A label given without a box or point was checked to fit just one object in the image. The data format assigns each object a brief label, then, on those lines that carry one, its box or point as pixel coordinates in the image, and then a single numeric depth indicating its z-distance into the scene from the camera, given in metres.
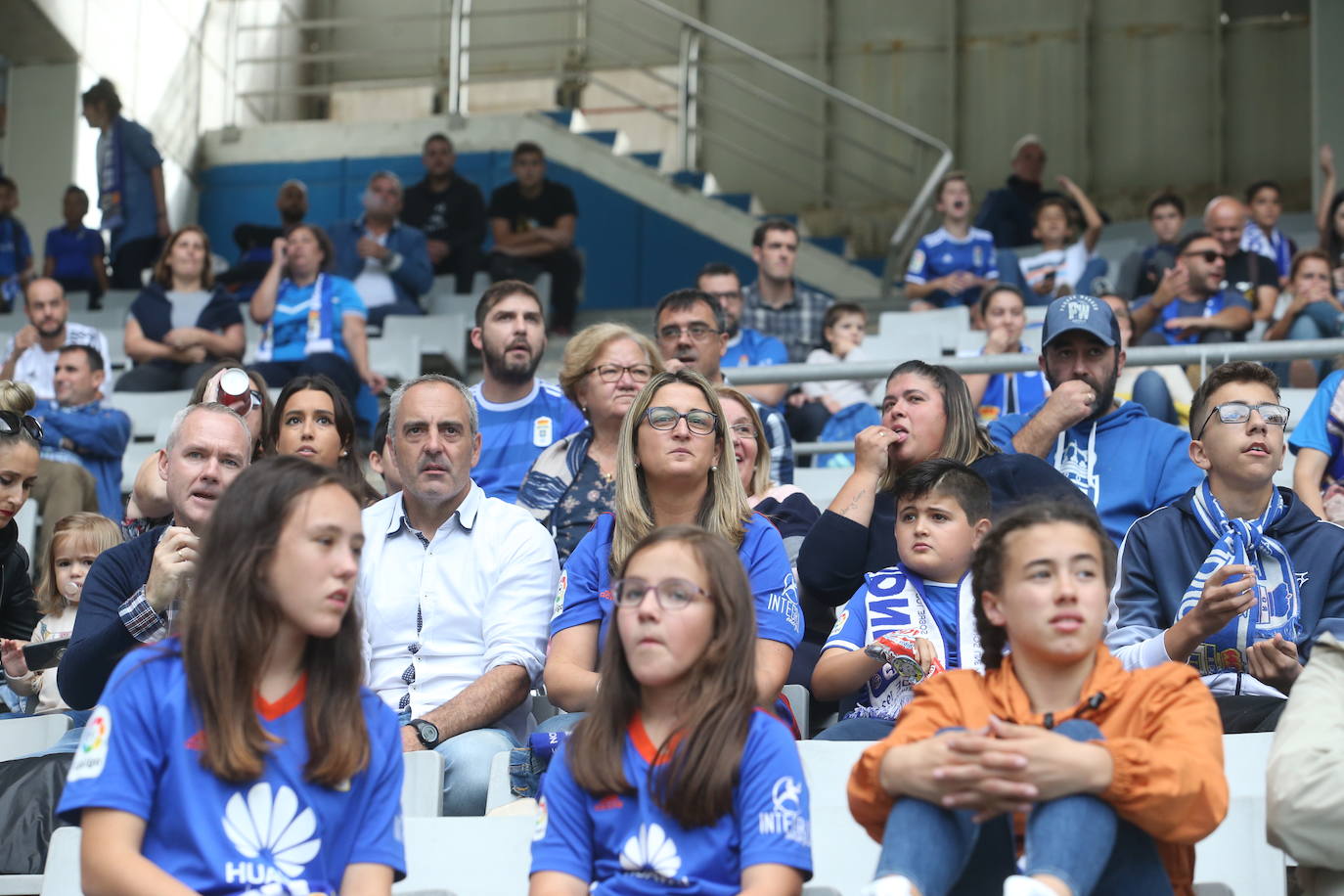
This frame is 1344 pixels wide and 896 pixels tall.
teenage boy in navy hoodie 3.45
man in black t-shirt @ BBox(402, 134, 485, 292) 9.52
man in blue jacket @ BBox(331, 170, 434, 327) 8.73
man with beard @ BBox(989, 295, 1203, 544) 4.31
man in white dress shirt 3.53
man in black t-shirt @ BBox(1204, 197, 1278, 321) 7.65
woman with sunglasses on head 4.33
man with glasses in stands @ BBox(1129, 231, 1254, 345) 6.96
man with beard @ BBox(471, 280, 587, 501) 5.08
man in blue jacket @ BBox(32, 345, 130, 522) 6.20
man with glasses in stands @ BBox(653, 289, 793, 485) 5.15
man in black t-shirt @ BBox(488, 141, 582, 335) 9.47
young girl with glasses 2.48
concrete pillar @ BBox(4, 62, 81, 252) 10.65
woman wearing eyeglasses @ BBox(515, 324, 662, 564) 4.37
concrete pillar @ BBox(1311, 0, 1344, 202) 10.03
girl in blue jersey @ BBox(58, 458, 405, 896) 2.32
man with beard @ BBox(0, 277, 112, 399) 7.27
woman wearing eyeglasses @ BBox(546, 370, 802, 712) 3.30
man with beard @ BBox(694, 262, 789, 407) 6.49
